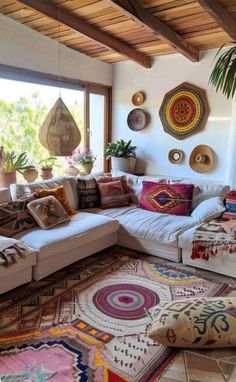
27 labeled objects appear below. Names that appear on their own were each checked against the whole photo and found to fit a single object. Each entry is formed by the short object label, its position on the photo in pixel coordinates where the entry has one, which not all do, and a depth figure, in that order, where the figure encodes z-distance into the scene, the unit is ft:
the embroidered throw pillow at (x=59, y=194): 11.00
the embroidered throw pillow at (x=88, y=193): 12.91
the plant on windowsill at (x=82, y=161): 15.52
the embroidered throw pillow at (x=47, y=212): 10.02
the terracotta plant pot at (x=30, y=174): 12.90
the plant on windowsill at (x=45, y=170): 13.80
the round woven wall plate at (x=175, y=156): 15.30
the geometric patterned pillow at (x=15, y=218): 9.51
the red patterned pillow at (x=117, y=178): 13.52
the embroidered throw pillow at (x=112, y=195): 13.03
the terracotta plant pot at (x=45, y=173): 13.80
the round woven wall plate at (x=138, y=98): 16.16
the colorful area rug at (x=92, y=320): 5.99
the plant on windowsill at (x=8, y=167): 12.00
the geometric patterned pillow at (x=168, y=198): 12.16
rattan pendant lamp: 11.79
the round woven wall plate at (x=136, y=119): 16.25
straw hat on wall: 14.43
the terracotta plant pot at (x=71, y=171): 15.17
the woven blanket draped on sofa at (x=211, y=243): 9.48
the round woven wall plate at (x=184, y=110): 14.32
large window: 13.04
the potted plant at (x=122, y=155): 16.08
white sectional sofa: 8.93
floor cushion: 6.36
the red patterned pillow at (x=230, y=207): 11.07
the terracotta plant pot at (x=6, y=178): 12.07
